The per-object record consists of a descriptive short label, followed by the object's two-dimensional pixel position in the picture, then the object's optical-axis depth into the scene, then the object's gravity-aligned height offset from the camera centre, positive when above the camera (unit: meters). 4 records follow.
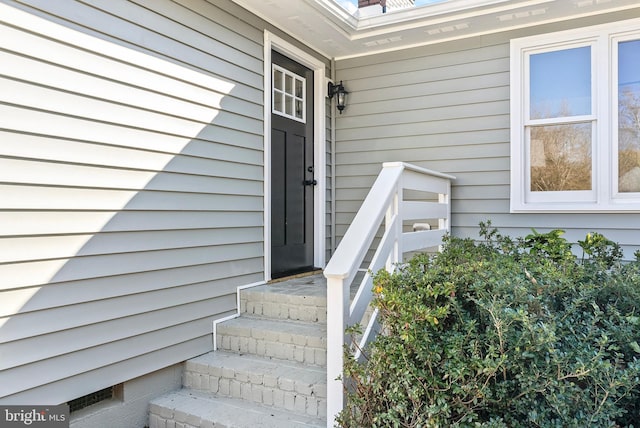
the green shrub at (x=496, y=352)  1.66 -0.57
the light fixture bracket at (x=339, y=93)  4.77 +1.34
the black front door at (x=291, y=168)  4.10 +0.46
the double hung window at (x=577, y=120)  3.68 +0.83
